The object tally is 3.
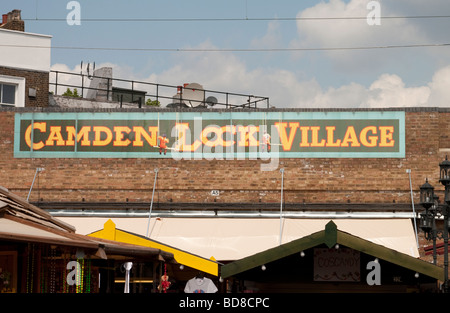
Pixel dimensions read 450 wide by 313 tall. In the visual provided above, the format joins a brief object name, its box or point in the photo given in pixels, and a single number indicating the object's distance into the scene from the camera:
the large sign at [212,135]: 26.48
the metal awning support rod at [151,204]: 25.98
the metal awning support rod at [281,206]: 25.45
